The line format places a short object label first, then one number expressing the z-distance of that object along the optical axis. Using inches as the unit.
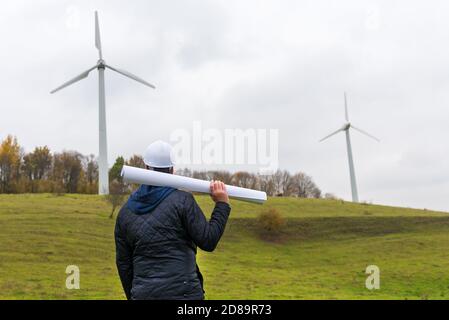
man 164.7
